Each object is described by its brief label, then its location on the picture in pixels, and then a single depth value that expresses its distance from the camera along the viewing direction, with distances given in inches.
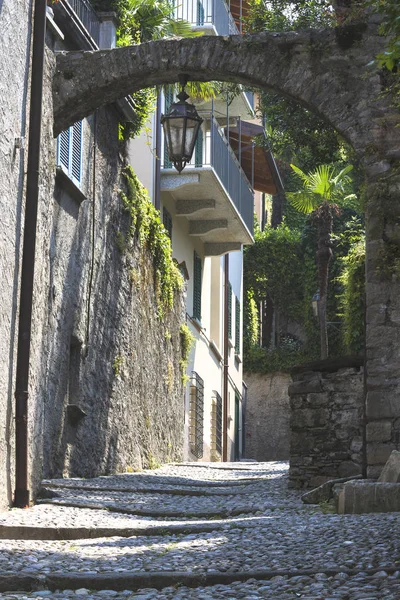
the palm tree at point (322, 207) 1031.0
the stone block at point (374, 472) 374.6
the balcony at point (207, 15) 837.8
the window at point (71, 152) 470.0
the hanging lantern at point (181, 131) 434.9
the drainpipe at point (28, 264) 346.9
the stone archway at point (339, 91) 386.3
